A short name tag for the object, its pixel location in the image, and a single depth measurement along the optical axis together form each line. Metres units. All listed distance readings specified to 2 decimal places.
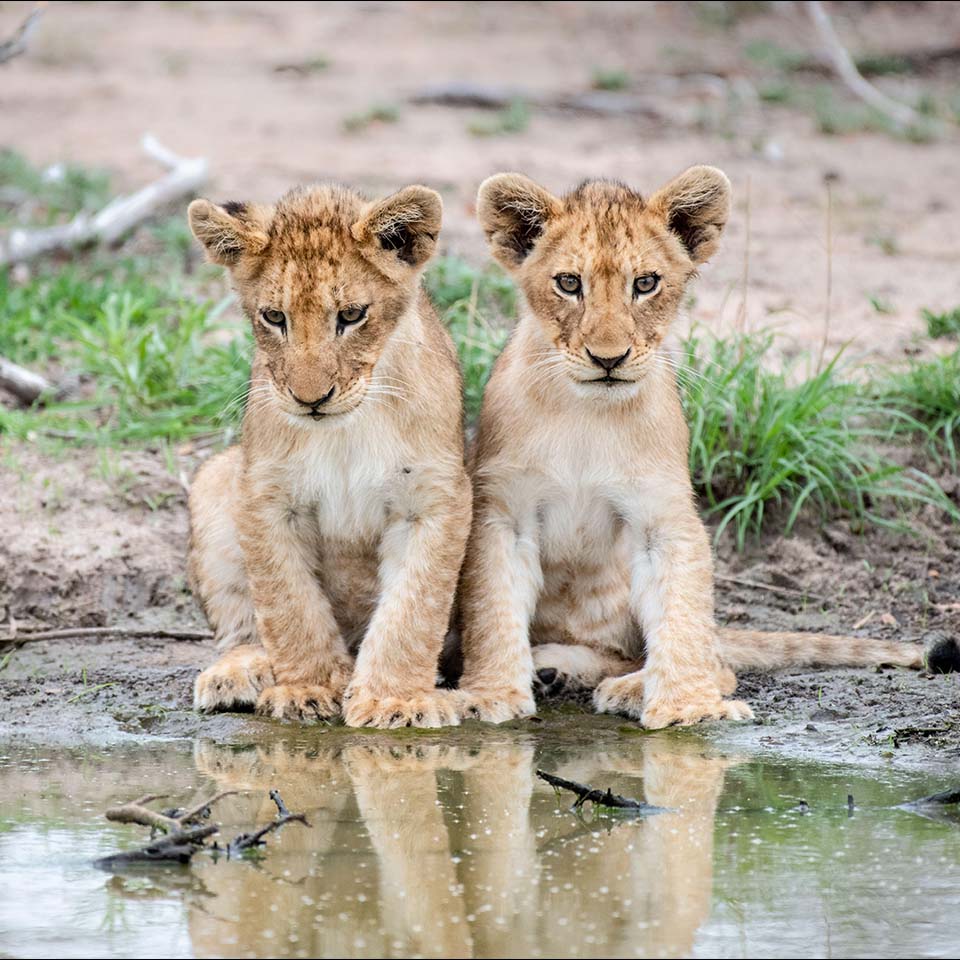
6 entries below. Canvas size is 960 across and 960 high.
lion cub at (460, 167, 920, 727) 10.66
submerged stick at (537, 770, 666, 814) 8.35
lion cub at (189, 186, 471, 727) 10.20
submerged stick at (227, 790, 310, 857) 7.59
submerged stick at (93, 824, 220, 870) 7.46
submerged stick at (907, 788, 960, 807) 8.52
